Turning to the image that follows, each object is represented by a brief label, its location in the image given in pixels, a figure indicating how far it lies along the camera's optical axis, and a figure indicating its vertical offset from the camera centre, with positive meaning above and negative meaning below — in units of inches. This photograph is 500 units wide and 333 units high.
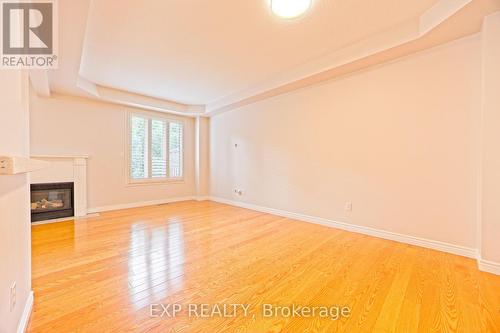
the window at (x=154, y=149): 199.8 +15.2
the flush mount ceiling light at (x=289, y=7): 79.0 +57.5
